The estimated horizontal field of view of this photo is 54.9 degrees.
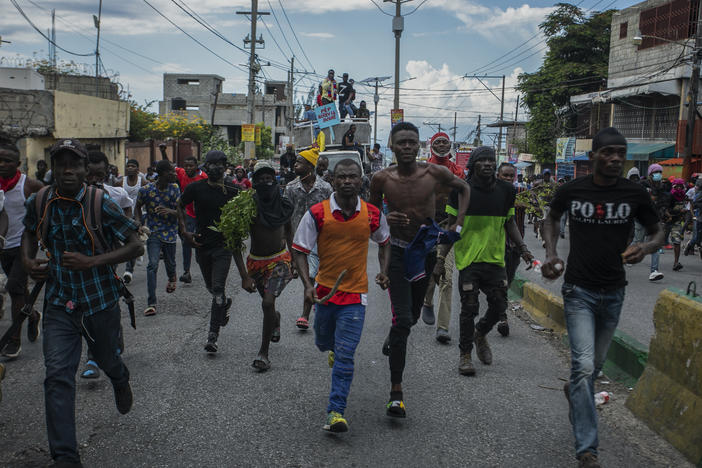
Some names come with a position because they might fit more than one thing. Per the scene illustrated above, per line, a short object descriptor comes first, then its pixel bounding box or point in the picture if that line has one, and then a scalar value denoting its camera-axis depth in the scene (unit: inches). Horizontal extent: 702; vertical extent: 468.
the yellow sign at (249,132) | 1091.9
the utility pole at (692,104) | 881.5
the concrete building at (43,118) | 775.1
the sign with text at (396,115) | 952.3
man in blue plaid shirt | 153.9
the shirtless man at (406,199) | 212.2
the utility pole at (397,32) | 1064.8
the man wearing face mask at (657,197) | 491.5
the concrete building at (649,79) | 1190.3
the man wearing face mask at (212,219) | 273.0
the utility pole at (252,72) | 1096.2
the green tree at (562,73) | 1834.4
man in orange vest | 189.8
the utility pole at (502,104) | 2568.9
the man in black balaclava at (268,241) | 254.2
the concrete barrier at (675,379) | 175.2
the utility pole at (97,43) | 1515.7
